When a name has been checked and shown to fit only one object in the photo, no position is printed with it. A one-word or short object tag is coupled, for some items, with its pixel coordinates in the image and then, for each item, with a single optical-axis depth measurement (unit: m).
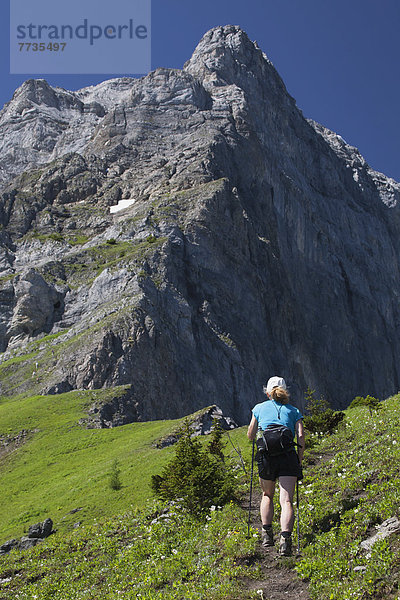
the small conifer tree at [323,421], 23.12
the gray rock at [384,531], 8.66
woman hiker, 9.89
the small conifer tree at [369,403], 24.85
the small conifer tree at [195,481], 14.36
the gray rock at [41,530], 19.39
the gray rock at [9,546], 18.33
